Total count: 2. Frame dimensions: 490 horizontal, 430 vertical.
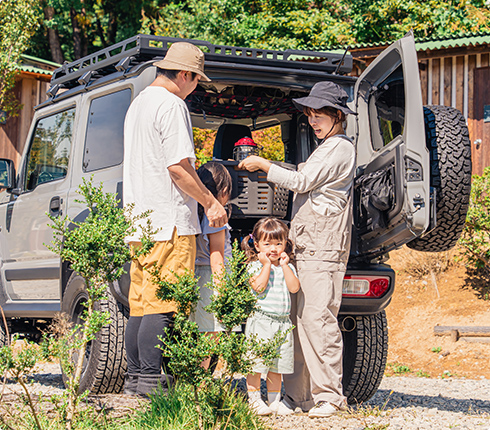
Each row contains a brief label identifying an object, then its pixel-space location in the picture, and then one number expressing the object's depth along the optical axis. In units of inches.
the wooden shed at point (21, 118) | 642.8
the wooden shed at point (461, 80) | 533.6
